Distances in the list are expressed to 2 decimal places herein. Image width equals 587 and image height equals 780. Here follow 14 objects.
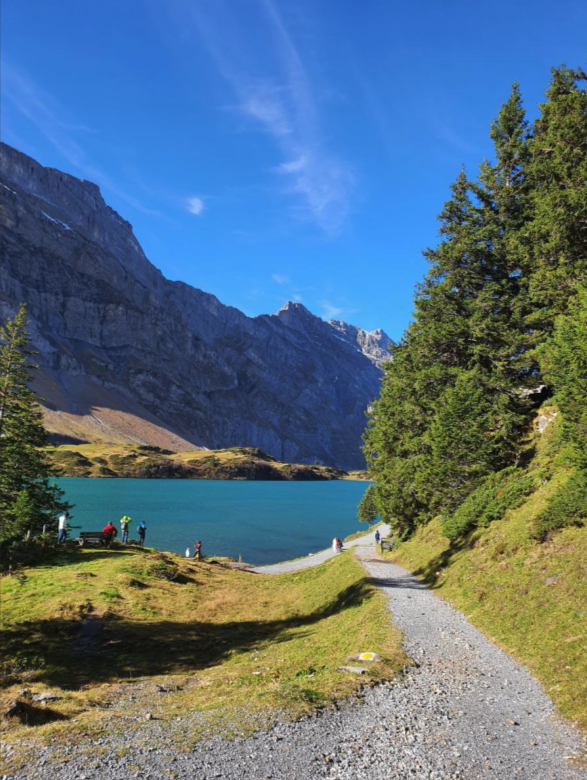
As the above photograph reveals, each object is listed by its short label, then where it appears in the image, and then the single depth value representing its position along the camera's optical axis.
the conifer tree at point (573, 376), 15.88
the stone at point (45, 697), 12.29
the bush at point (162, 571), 30.27
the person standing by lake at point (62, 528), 35.09
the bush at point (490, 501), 22.36
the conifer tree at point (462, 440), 26.08
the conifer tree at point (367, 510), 61.03
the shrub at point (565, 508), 16.05
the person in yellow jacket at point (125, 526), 41.22
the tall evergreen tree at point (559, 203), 23.59
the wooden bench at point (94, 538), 37.34
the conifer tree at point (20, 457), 20.84
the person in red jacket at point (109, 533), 37.47
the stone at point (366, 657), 12.09
